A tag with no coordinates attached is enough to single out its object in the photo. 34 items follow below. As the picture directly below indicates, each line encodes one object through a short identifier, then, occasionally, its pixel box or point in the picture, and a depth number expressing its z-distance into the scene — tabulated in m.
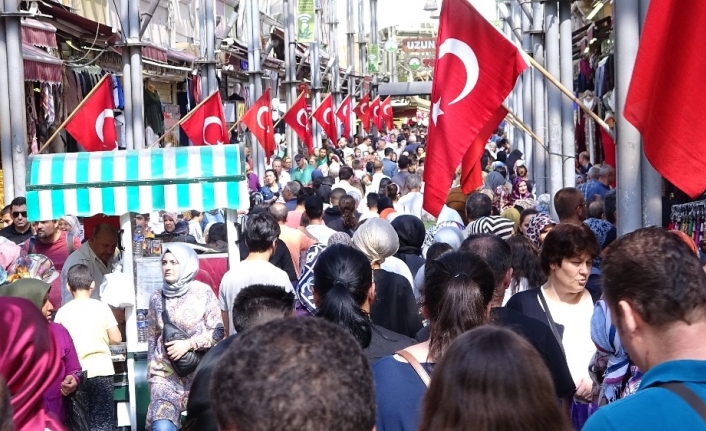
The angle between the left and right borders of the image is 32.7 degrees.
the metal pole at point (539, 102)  17.97
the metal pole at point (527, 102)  22.75
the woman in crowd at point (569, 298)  5.58
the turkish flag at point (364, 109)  45.62
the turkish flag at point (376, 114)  48.76
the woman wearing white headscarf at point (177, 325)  6.64
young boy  7.57
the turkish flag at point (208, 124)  19.19
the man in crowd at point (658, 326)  2.81
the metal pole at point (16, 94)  12.79
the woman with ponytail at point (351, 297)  5.09
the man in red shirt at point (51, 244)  10.05
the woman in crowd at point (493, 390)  2.75
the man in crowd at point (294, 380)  2.16
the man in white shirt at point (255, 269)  7.37
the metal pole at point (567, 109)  14.98
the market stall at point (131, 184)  8.19
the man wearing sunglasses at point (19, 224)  11.18
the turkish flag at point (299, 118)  27.84
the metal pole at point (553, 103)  14.54
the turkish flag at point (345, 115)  39.19
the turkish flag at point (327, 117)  33.09
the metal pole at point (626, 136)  6.75
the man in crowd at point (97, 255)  8.60
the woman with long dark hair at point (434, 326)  4.05
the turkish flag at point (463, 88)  7.84
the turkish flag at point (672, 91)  5.30
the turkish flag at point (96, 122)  14.33
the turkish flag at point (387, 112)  53.85
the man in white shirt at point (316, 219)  10.84
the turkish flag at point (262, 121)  23.88
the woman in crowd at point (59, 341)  6.12
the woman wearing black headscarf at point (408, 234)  8.92
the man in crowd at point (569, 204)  9.07
